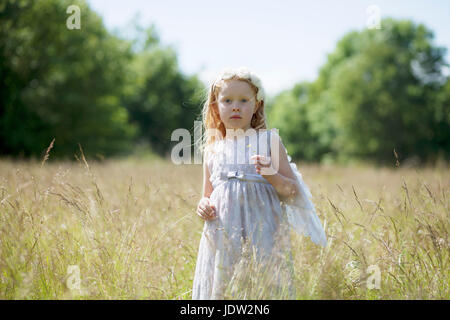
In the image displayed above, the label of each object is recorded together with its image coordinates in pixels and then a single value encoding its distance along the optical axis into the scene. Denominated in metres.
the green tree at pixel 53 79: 17.88
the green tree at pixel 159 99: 37.38
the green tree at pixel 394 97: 24.12
